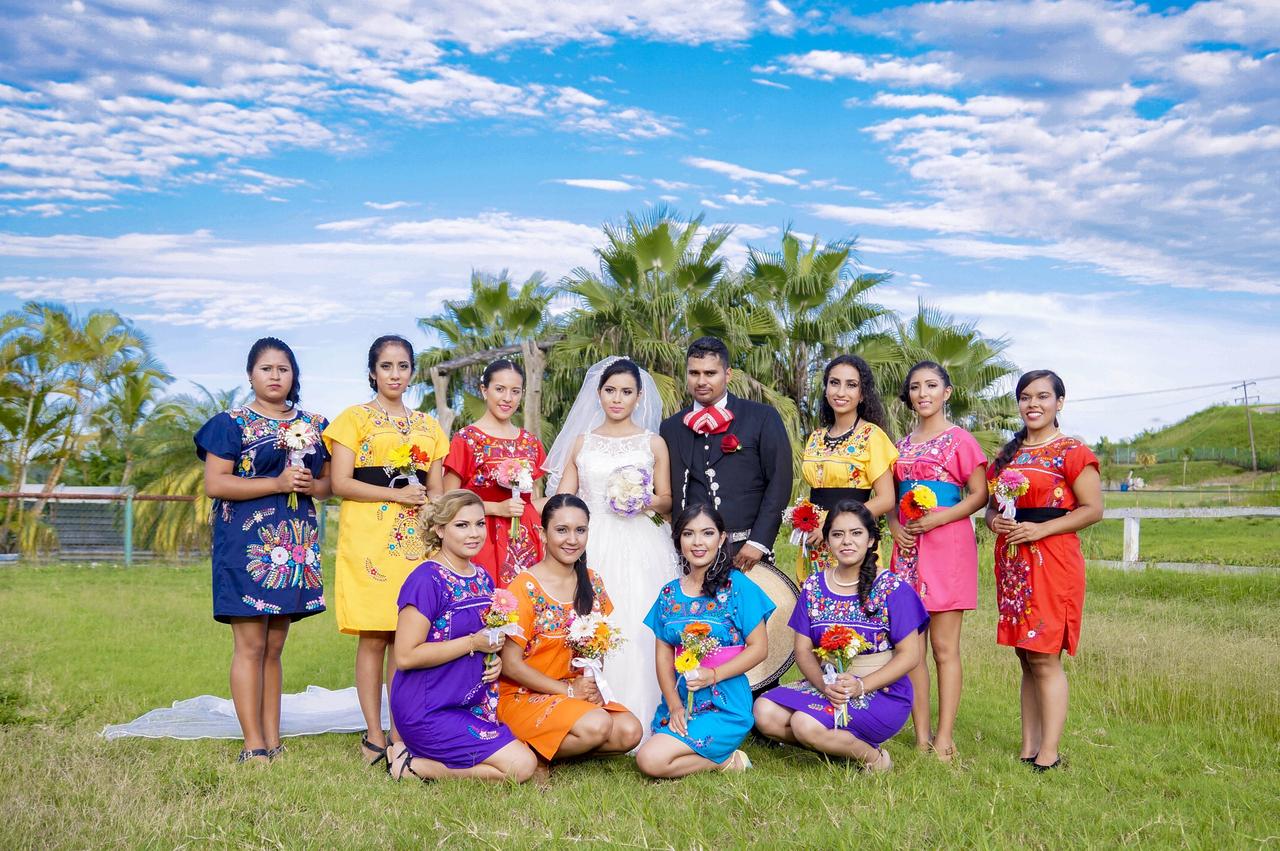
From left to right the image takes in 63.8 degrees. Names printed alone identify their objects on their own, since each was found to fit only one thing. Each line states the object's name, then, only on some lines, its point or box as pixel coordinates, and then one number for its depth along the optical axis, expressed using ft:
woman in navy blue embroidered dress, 17.84
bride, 19.30
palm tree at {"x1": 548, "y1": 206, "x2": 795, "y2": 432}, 56.39
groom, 19.36
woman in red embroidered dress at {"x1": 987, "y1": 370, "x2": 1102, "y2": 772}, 17.35
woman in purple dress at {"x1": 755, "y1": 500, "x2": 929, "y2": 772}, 17.06
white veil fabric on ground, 20.18
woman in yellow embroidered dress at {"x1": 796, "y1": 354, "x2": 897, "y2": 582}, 18.61
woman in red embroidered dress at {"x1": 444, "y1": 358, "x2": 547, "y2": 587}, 19.48
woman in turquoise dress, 16.92
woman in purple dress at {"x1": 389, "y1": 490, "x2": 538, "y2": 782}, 16.48
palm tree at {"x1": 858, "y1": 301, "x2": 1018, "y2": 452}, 60.44
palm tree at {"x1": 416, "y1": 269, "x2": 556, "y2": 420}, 72.54
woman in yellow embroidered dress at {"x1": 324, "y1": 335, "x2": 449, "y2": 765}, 18.45
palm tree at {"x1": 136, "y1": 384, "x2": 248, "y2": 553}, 61.93
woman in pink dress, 18.07
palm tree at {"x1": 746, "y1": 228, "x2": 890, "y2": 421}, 61.62
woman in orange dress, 17.08
